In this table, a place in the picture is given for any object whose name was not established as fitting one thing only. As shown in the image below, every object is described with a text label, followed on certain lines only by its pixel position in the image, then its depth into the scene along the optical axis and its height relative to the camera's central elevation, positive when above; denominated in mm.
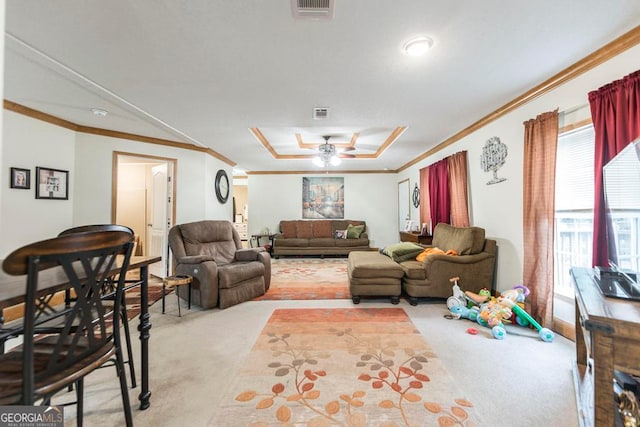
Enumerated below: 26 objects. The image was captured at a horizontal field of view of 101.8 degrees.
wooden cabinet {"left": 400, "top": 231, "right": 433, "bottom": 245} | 4793 -411
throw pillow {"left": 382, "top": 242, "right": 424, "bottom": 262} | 3676 -515
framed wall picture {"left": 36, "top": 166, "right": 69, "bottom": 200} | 3199 +364
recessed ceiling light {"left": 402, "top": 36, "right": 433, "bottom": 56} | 1896 +1285
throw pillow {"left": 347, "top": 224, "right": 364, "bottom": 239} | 6886 -421
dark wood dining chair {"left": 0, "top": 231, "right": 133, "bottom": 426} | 914 -483
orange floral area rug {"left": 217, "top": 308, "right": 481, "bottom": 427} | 1487 -1138
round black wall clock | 5437 +606
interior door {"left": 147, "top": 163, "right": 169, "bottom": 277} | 4457 -94
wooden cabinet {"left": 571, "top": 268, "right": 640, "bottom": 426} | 1063 -545
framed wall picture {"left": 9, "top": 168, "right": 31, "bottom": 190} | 2941 +381
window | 2314 +129
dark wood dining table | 967 -315
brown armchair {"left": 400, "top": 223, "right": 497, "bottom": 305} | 3166 -667
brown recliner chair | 3084 -670
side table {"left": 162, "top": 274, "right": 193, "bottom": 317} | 2881 -761
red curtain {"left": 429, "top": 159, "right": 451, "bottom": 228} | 4405 +419
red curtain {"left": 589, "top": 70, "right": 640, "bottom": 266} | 1824 +684
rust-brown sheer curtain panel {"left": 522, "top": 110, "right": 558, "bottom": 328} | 2436 +75
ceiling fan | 4727 +1119
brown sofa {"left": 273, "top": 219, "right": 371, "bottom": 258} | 6730 -643
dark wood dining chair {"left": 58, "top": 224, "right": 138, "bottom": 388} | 1478 -637
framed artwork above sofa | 7539 +517
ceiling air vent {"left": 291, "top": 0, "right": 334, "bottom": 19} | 1560 +1271
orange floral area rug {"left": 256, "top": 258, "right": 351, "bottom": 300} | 3646 -1125
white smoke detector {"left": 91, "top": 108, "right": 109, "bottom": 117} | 3090 +1222
